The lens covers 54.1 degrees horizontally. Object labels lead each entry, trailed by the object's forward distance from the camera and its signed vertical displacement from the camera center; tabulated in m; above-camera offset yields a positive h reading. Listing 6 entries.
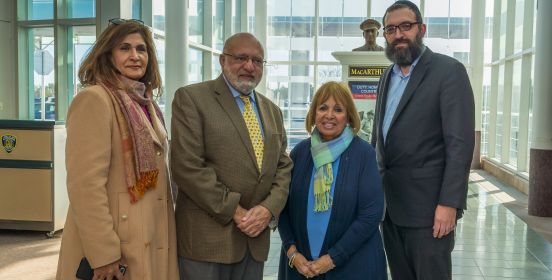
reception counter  5.61 -0.73
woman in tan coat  1.84 -0.21
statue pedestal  6.92 +0.49
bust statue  7.20 +1.04
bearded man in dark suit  2.26 -0.15
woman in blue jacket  2.28 -0.40
